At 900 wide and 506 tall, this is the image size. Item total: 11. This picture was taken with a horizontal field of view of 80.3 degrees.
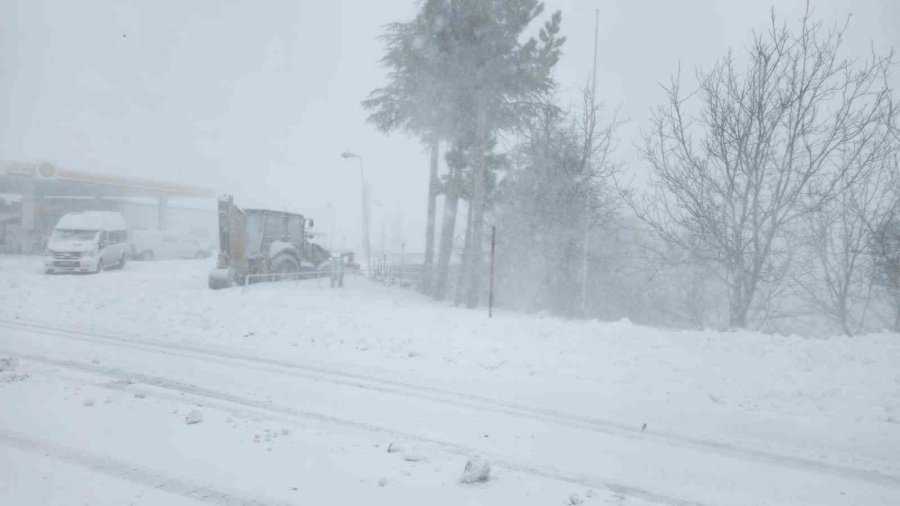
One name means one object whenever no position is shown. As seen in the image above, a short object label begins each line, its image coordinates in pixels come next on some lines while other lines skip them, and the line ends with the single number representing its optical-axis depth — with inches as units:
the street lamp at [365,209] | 1436.5
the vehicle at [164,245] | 1371.8
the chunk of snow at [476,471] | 176.7
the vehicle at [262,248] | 737.6
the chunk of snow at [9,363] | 283.3
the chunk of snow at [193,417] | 220.1
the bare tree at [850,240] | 497.4
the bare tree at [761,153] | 472.4
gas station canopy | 1376.7
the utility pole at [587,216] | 745.0
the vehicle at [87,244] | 932.6
